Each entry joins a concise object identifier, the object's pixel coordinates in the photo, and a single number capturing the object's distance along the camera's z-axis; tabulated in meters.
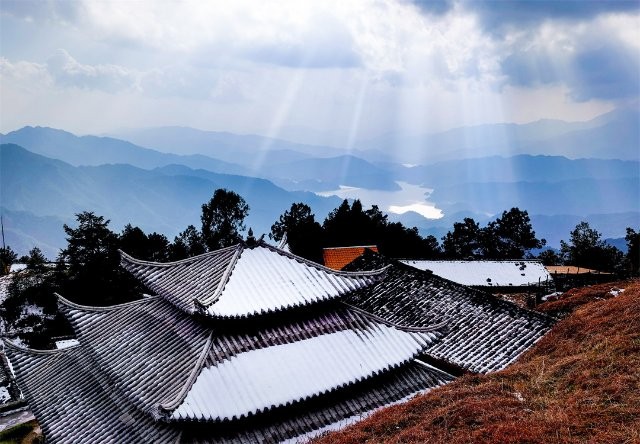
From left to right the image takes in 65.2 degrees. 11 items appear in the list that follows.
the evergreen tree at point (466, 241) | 67.88
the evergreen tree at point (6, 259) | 63.22
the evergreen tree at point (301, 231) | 52.59
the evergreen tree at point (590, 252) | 59.28
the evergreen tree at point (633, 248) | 50.49
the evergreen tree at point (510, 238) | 65.44
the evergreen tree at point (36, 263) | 44.28
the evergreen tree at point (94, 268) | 39.06
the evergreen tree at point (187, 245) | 48.62
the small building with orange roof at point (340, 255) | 42.69
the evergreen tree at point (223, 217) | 55.44
